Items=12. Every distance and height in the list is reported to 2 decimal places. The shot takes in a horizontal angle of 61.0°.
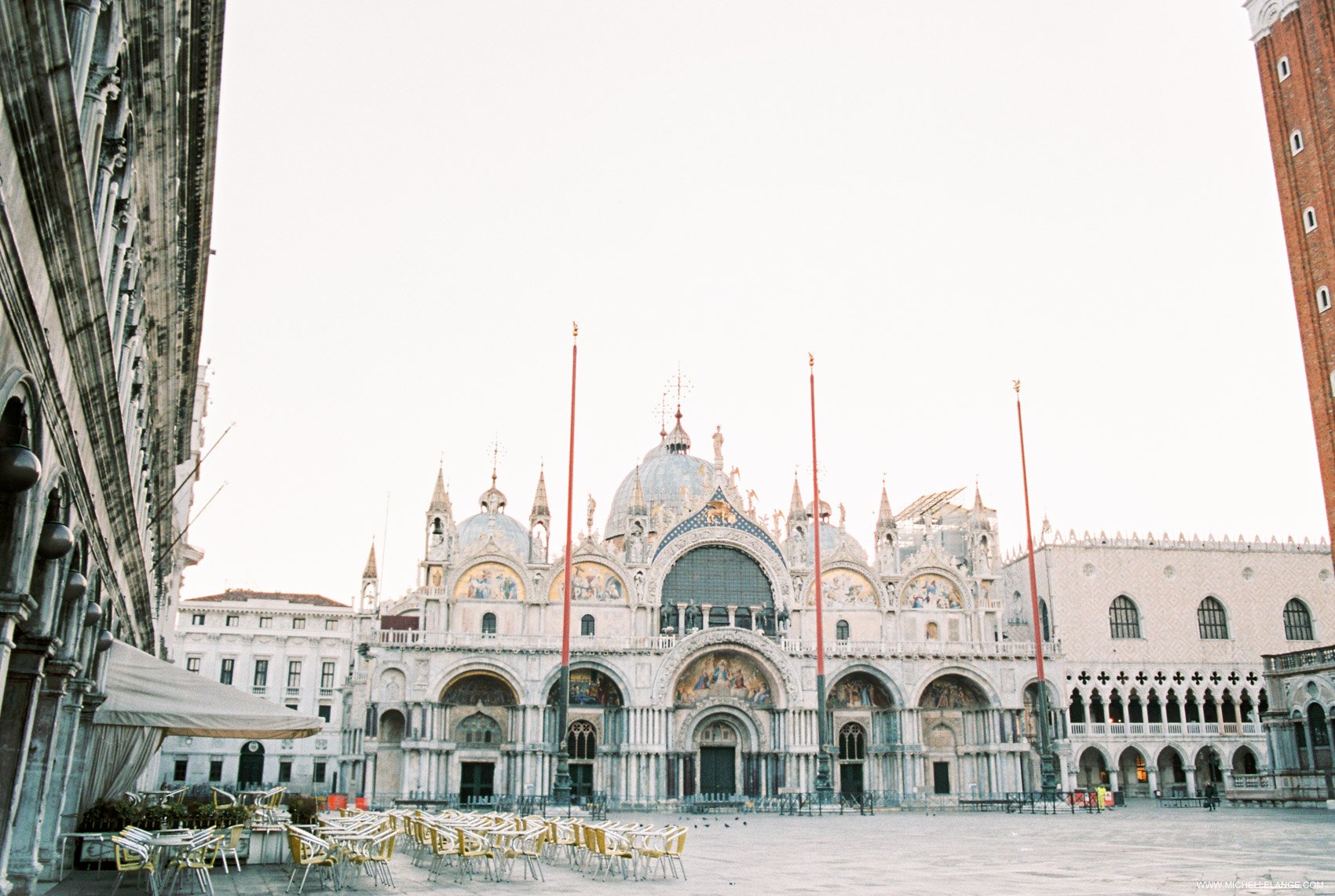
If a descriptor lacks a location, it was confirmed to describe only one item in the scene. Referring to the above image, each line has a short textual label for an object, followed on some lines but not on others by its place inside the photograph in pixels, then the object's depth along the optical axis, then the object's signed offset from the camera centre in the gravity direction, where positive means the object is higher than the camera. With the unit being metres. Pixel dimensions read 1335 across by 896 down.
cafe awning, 15.63 +0.58
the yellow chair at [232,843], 15.99 -1.33
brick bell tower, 40.12 +20.82
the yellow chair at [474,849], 16.20 -1.41
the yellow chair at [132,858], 13.12 -1.35
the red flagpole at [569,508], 40.57 +8.56
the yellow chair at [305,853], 14.70 -1.33
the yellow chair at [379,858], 15.23 -1.44
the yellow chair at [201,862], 13.46 -1.35
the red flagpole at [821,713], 43.47 +1.40
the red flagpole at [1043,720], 44.50 +1.20
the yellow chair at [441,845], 16.66 -1.41
